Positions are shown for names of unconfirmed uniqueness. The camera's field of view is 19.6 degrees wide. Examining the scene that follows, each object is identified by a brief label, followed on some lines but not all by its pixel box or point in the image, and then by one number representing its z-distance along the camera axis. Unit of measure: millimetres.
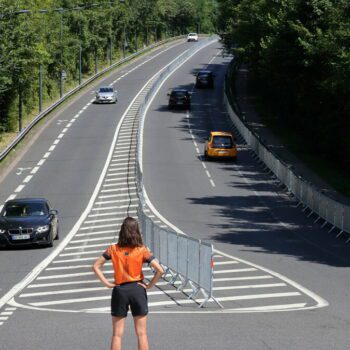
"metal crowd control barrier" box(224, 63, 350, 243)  35906
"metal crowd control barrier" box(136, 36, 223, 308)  18953
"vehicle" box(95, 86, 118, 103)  89312
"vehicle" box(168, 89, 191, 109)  85000
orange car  59938
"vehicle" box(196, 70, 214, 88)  104125
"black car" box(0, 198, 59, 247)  30808
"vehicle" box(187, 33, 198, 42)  173125
